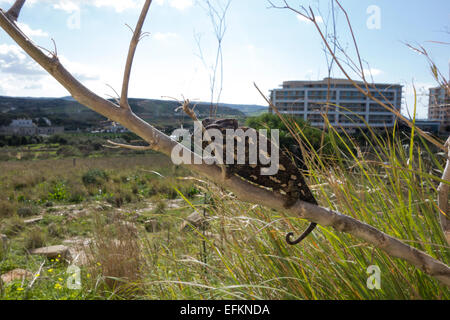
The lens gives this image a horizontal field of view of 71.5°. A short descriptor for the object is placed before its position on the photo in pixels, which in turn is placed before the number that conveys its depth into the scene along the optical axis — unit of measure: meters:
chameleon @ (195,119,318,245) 0.91
